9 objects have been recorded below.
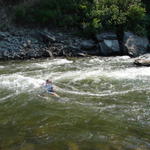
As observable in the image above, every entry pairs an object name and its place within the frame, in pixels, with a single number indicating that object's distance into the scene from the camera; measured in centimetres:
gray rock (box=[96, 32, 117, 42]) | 2506
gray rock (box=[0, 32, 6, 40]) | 2447
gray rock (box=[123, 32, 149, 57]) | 2424
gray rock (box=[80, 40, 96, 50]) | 2474
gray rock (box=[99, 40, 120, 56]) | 2422
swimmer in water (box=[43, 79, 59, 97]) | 1332
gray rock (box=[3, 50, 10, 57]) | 2288
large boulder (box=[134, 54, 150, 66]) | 1953
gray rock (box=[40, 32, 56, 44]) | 2495
